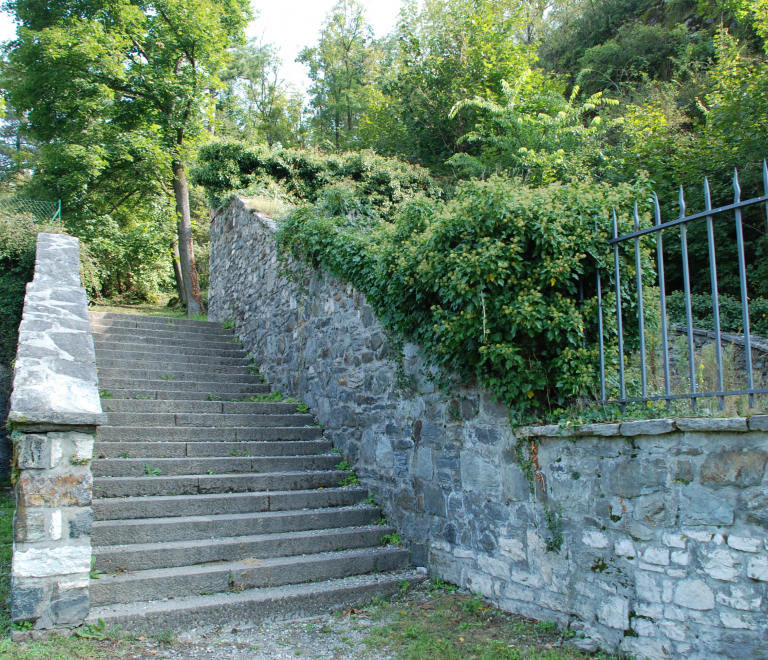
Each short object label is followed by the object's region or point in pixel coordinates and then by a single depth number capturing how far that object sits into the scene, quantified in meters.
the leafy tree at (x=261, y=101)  19.69
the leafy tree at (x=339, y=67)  20.12
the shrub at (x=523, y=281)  3.59
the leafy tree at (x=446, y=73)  13.04
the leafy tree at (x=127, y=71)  13.40
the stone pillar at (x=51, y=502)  3.21
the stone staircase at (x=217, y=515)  3.84
